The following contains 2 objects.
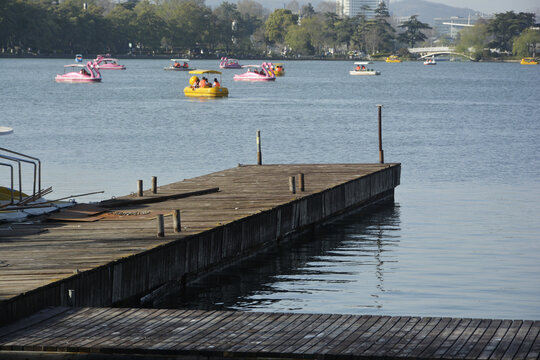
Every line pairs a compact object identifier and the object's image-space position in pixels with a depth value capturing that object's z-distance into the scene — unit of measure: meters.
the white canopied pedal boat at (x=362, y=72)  188.12
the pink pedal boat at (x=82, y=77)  136.75
